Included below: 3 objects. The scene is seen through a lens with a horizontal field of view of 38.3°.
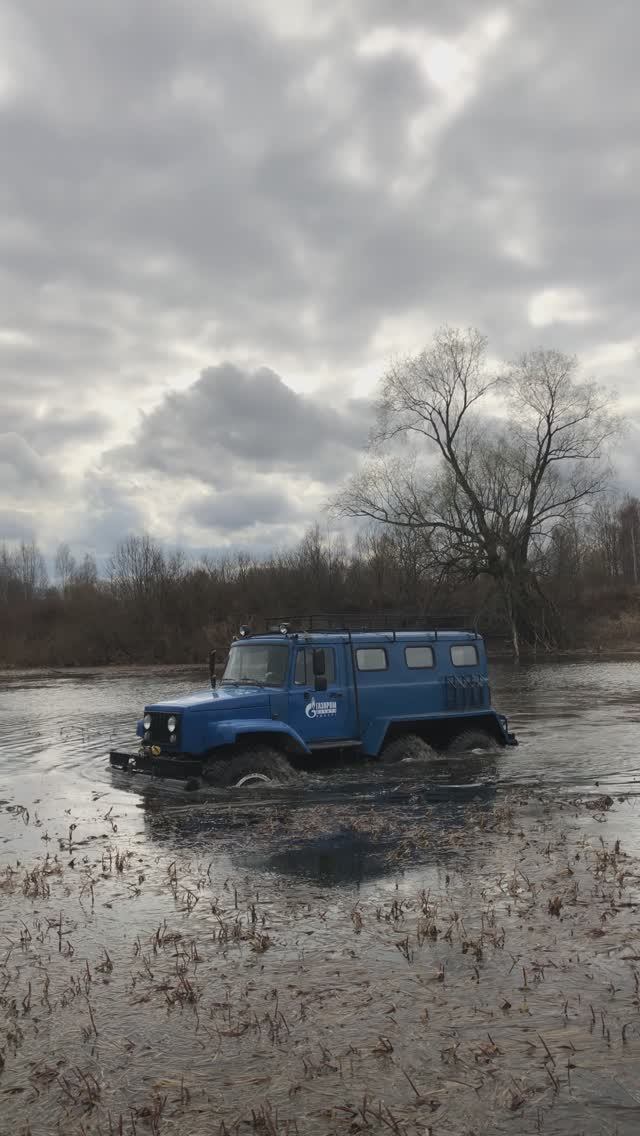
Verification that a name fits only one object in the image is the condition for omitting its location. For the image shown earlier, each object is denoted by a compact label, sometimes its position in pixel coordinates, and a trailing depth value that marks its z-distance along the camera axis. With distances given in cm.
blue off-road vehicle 1202
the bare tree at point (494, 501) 4753
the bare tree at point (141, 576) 6038
